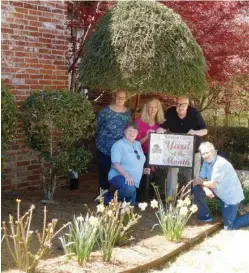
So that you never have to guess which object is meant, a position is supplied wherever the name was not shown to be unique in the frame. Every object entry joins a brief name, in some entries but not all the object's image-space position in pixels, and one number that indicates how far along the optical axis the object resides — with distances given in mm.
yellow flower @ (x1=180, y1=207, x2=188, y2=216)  5577
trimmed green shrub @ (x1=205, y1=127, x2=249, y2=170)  13070
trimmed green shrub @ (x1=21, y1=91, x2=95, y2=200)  6773
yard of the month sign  7117
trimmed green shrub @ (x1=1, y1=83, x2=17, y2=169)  6051
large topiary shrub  7027
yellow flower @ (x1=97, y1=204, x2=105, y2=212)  5004
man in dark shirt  7230
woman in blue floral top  7168
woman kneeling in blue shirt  6617
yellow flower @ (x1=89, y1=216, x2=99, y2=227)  4652
